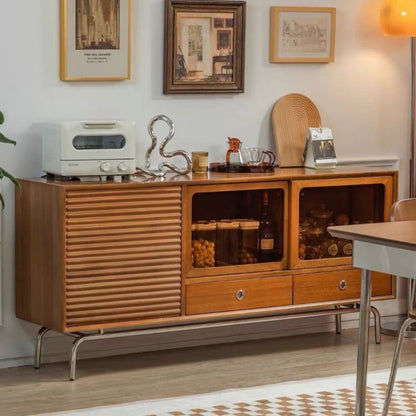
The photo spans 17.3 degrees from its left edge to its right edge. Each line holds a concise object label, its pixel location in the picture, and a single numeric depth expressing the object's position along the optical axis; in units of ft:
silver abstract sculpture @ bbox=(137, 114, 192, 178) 20.85
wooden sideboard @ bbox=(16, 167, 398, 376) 19.40
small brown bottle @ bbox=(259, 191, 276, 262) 21.39
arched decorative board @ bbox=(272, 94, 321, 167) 22.79
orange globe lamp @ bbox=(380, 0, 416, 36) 22.79
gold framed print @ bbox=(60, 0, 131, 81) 20.42
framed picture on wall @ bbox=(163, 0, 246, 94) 21.53
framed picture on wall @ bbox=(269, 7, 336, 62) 22.71
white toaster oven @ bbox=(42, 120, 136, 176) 19.53
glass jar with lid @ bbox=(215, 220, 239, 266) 21.00
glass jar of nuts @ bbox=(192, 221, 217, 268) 20.73
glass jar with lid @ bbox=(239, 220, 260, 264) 21.24
